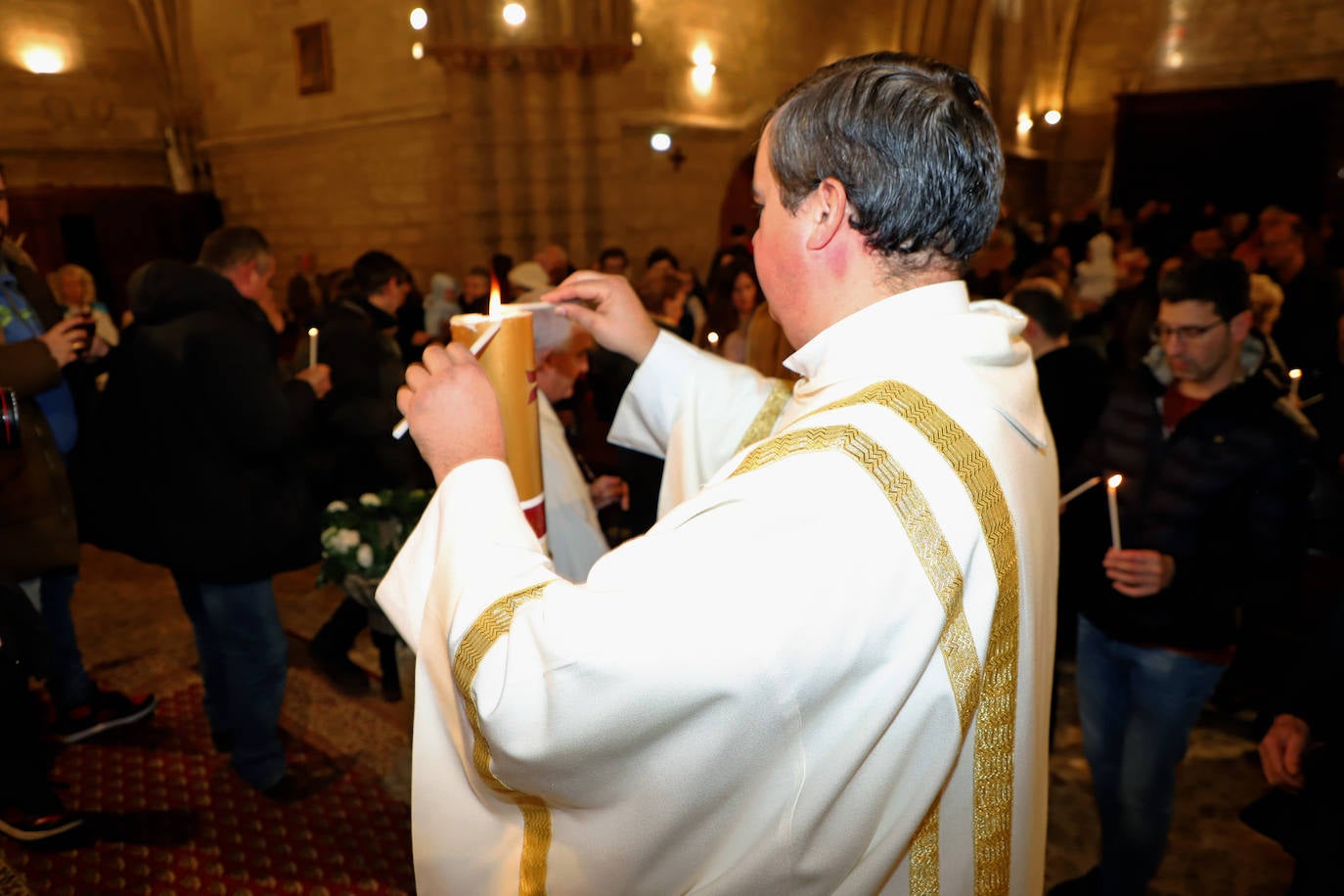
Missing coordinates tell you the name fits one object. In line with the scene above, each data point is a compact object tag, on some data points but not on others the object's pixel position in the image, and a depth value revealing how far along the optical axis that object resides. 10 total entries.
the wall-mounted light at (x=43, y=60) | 9.72
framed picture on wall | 10.04
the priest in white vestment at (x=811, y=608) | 0.85
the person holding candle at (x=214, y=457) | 2.52
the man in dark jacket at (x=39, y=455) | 2.66
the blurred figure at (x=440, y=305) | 6.85
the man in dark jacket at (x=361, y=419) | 3.79
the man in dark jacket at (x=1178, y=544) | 2.10
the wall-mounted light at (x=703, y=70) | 9.55
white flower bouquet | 2.63
